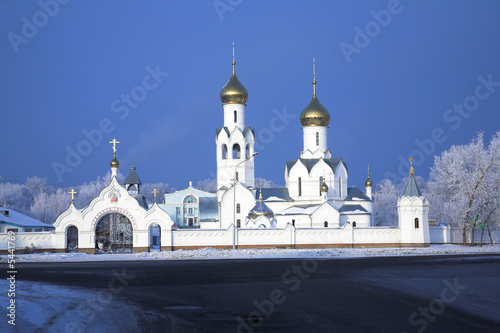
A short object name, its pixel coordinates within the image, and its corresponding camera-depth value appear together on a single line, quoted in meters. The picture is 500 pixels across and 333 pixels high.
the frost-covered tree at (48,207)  77.56
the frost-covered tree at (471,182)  45.09
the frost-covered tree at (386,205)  76.32
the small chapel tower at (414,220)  42.94
